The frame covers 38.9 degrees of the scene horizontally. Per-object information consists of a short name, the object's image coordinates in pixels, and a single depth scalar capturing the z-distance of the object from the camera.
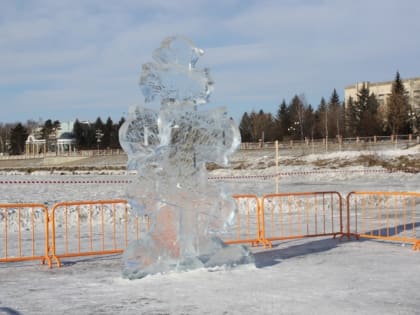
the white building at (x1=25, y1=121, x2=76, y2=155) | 121.75
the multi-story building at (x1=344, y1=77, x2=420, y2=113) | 94.61
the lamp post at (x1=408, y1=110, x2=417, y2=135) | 81.09
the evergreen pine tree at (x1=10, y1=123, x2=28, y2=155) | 131.00
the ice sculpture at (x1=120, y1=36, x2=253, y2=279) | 9.10
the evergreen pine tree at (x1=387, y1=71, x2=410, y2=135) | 75.81
